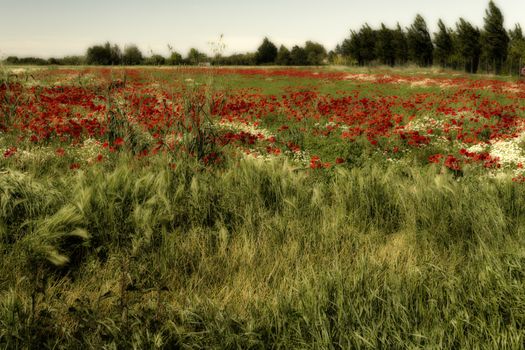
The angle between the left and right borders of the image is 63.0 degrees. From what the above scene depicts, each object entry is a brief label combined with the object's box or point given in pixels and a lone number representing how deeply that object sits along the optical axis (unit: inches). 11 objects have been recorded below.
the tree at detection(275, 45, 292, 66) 3514.0
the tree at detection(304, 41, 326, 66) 3581.4
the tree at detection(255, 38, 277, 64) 3516.2
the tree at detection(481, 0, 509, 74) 1889.8
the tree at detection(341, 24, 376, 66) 2716.5
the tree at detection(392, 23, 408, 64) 2426.2
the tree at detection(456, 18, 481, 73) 2014.0
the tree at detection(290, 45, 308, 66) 3585.1
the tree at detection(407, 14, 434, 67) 2306.8
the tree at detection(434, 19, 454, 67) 2218.3
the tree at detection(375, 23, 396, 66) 2544.3
